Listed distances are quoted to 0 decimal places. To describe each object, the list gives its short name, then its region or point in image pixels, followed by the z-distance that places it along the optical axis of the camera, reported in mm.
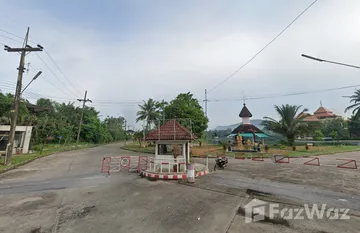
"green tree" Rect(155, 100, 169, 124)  33156
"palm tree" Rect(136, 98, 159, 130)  36538
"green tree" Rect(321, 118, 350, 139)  40906
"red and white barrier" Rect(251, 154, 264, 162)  17261
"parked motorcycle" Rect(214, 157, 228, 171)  12173
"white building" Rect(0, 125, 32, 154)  20750
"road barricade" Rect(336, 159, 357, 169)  11782
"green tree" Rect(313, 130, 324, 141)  33719
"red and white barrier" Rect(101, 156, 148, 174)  11980
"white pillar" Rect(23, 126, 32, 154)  21312
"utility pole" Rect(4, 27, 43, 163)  12750
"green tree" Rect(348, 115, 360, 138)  39772
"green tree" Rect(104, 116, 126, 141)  60719
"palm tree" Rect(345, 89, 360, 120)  34406
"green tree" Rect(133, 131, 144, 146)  31797
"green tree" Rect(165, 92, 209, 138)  25875
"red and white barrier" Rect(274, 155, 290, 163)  15211
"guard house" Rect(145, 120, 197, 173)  10218
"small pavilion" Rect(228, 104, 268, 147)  28266
